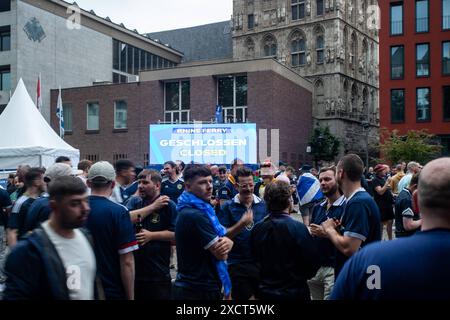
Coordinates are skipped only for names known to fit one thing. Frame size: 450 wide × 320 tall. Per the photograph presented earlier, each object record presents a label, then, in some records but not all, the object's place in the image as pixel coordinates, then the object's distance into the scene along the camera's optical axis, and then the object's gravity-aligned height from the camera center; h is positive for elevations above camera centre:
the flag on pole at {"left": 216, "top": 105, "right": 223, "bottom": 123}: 31.62 +2.34
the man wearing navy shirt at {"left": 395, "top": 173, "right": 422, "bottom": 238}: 6.45 -0.89
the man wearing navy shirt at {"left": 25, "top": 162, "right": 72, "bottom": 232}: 4.38 -0.56
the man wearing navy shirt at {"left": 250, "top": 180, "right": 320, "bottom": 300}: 3.96 -0.88
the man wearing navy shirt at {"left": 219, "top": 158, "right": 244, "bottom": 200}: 9.01 -0.70
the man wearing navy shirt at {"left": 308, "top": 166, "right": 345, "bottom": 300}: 4.75 -0.77
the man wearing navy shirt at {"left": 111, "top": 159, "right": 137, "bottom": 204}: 6.03 -0.29
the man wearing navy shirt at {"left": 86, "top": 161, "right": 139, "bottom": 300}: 3.94 -0.76
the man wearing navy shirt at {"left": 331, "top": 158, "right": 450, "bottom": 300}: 2.08 -0.48
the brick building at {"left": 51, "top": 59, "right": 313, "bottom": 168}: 34.28 +3.33
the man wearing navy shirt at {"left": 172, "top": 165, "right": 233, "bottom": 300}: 4.12 -0.85
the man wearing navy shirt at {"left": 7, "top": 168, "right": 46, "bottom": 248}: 5.52 -0.58
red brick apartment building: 38.09 +6.42
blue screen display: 25.03 +0.33
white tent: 15.59 +0.38
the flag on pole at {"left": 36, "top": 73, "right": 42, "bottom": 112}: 21.55 +2.30
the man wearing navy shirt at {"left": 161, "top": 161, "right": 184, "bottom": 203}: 9.90 -0.67
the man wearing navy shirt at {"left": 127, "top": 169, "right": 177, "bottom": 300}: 4.93 -1.07
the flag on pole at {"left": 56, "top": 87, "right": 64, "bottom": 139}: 23.72 +1.95
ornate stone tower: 52.59 +11.65
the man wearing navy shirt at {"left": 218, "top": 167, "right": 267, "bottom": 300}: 4.97 -0.82
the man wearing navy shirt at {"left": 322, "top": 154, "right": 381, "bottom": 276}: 4.11 -0.61
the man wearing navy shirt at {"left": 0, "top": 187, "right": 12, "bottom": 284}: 7.71 -0.88
